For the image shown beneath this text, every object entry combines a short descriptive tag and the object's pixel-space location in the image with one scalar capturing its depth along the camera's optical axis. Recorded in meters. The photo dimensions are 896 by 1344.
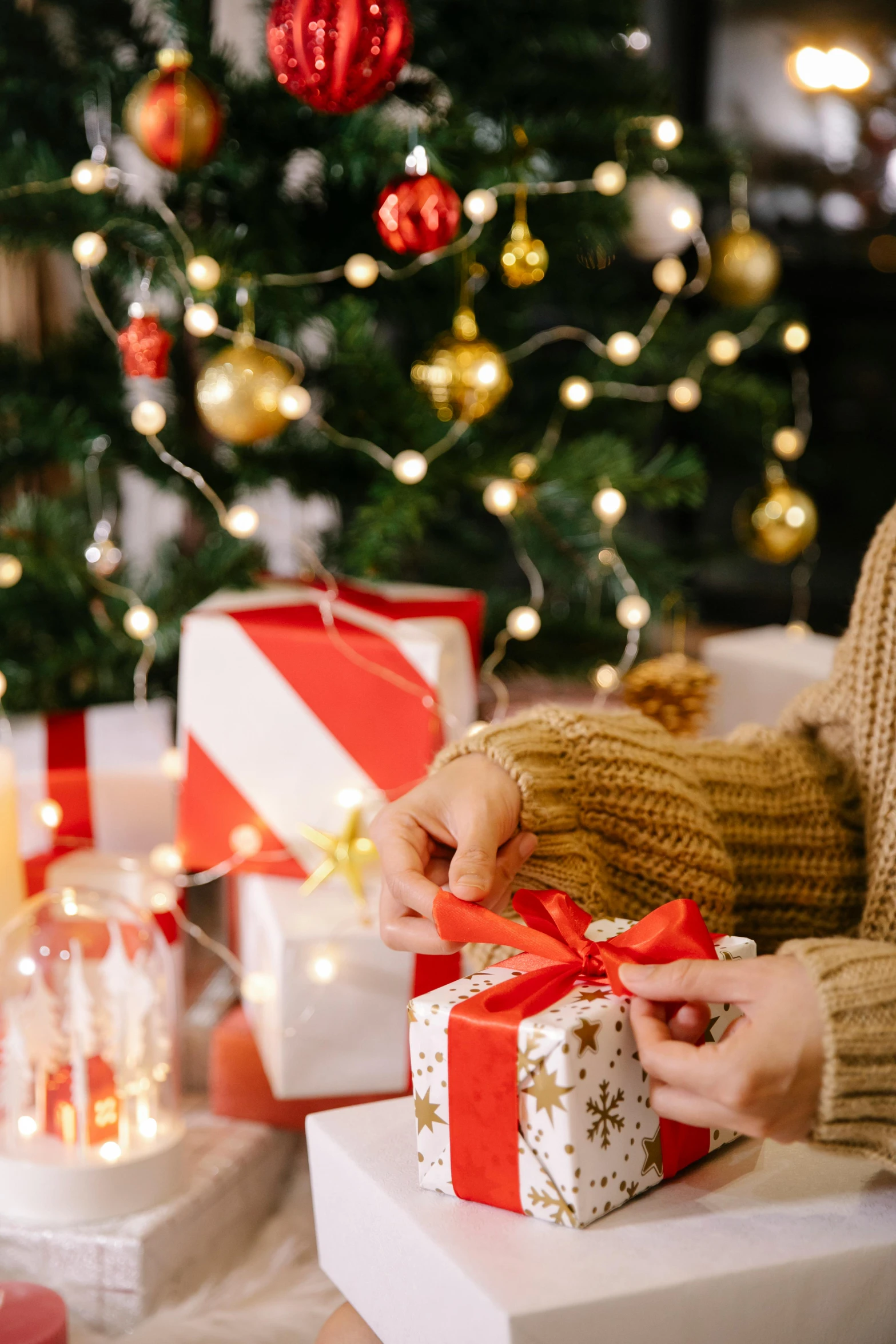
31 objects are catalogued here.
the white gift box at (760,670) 1.37
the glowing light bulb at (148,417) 1.07
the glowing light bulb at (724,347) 1.29
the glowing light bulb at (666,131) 1.14
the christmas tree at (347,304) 1.09
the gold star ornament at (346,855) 1.02
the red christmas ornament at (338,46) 0.90
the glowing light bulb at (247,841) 1.08
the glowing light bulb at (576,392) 1.17
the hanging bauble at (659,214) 1.23
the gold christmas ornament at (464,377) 1.08
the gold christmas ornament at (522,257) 1.09
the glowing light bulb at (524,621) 1.14
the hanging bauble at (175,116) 0.98
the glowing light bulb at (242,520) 1.08
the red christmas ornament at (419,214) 0.98
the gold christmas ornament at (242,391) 1.03
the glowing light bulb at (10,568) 1.11
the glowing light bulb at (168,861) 1.11
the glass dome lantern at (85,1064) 0.85
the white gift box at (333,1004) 0.97
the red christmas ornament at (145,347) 1.02
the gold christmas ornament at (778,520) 1.38
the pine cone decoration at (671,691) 1.21
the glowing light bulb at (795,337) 1.33
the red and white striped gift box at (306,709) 1.04
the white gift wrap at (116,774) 1.20
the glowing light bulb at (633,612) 1.16
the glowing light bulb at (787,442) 1.36
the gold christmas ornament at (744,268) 1.31
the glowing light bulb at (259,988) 1.00
